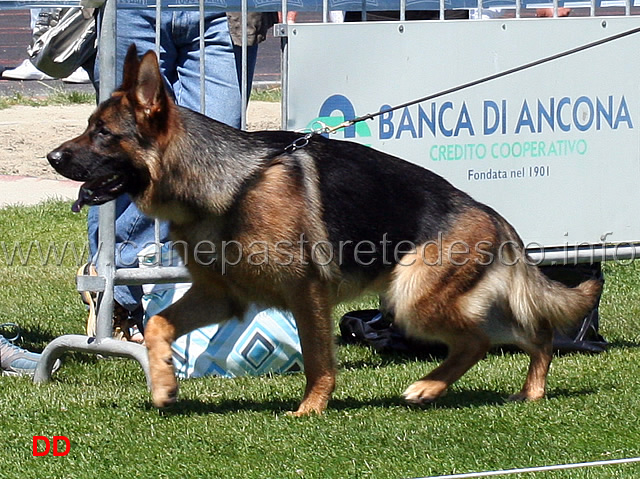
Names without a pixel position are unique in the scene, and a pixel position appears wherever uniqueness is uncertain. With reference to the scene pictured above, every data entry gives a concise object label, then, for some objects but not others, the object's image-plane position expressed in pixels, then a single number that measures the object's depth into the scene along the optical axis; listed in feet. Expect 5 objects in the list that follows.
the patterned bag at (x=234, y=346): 36.37
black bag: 39.70
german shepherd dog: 28.58
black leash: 32.99
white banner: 35.99
